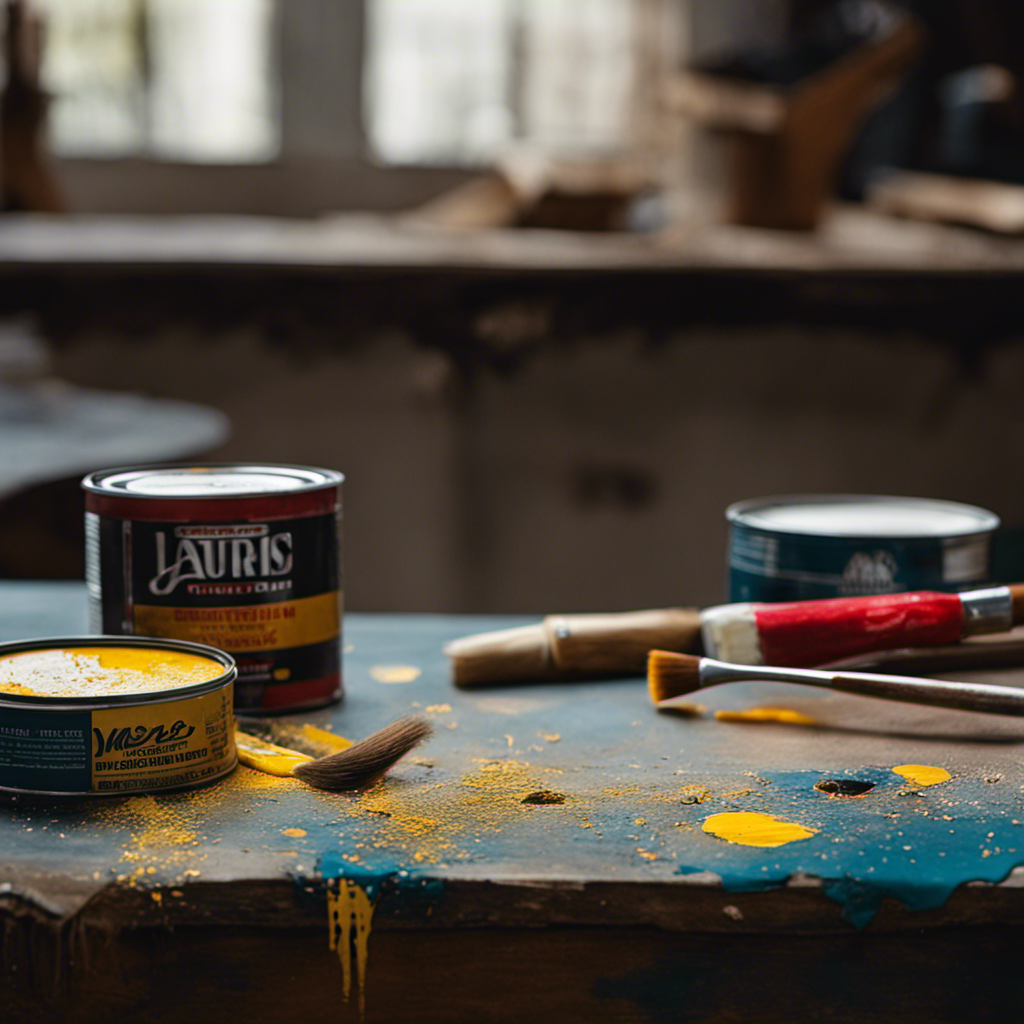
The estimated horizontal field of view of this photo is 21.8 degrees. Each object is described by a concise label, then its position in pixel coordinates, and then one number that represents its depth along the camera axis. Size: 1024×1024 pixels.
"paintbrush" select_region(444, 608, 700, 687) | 1.03
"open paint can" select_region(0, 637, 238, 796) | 0.88
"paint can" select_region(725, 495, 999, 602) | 1.03
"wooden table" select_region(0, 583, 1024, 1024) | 0.83
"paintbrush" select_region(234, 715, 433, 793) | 0.90
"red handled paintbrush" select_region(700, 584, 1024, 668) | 0.99
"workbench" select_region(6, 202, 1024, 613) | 2.90
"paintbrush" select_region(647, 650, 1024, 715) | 0.93
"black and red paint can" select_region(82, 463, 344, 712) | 0.95
